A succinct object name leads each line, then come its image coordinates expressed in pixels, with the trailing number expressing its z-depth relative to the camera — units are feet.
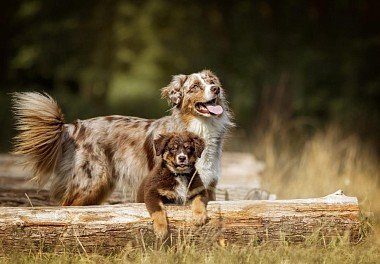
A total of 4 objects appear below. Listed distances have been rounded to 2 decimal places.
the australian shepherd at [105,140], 48.65
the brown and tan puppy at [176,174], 42.86
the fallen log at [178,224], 40.19
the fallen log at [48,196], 55.83
